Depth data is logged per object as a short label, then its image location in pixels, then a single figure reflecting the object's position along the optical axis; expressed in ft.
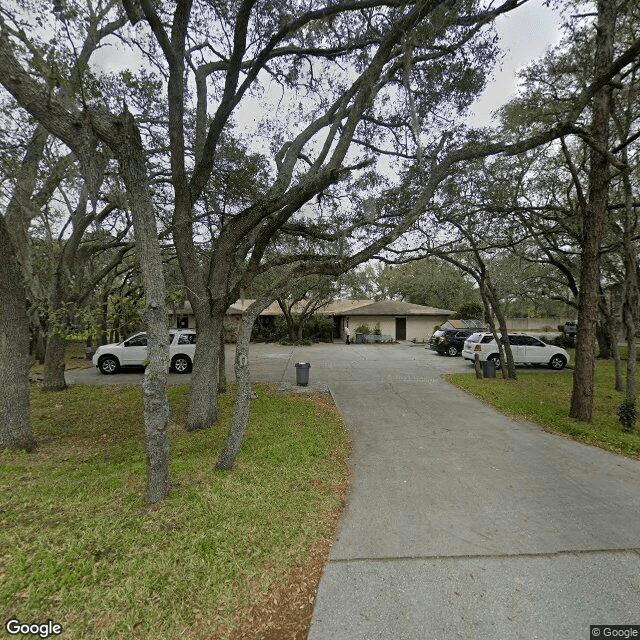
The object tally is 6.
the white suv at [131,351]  43.16
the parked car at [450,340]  63.21
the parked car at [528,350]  49.09
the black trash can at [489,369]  40.60
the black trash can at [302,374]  35.73
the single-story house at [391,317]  101.40
